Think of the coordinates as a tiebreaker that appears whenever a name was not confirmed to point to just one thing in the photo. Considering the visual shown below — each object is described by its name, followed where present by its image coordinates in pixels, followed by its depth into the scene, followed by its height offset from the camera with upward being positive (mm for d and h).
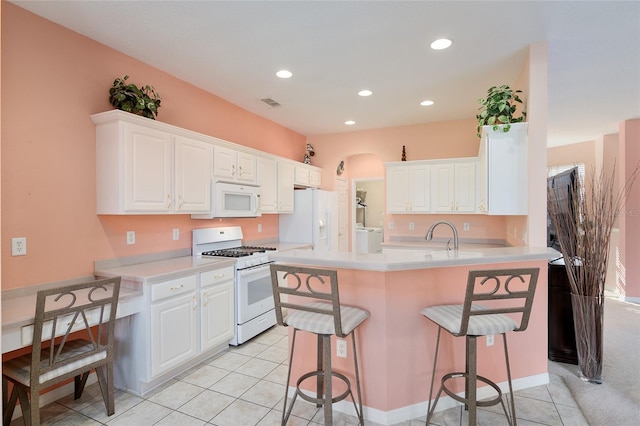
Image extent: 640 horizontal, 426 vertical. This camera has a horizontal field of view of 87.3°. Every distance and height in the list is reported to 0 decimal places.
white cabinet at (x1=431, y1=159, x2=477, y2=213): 4500 +325
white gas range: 3344 -716
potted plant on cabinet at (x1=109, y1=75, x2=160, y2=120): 2734 +929
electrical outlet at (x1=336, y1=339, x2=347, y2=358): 2268 -932
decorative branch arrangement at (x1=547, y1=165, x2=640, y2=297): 2538 -180
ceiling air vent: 4073 +1342
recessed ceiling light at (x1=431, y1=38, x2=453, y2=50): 2662 +1348
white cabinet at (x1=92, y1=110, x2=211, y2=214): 2611 +365
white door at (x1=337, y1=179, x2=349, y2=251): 5965 -87
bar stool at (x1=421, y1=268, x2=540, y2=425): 1746 -623
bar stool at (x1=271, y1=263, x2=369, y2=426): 1772 -626
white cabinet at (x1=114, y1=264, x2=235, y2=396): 2494 -969
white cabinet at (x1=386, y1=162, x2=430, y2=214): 4770 +330
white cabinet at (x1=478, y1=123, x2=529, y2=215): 2826 +343
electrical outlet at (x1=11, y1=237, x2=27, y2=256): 2225 -238
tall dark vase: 2600 -965
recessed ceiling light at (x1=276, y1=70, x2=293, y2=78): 3250 +1350
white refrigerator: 4949 -158
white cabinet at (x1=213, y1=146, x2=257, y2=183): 3543 +511
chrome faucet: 2497 -173
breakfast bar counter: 2143 -710
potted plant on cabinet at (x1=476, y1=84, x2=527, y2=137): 2842 +867
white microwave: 3485 +113
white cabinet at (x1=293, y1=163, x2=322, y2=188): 5066 +551
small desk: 1844 -602
